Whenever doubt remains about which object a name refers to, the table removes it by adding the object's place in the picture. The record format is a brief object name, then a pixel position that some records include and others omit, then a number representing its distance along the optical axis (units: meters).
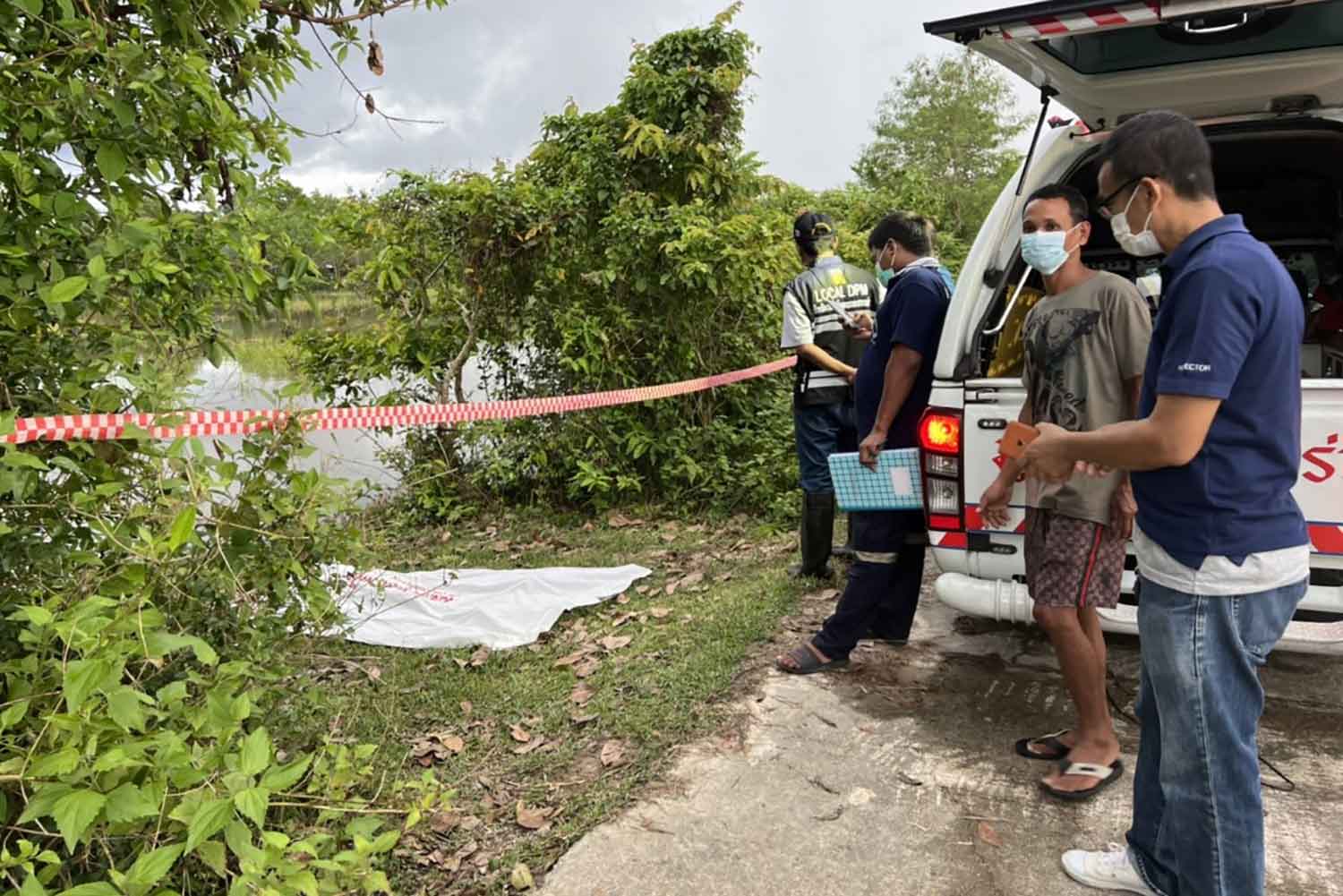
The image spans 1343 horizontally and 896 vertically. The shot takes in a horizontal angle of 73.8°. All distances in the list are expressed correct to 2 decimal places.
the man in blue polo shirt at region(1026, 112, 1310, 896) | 1.86
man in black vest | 4.80
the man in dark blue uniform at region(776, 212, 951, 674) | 3.51
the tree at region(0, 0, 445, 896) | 1.73
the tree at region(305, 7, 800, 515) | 6.61
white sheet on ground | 4.32
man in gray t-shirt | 2.71
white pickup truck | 2.66
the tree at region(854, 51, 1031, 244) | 39.66
